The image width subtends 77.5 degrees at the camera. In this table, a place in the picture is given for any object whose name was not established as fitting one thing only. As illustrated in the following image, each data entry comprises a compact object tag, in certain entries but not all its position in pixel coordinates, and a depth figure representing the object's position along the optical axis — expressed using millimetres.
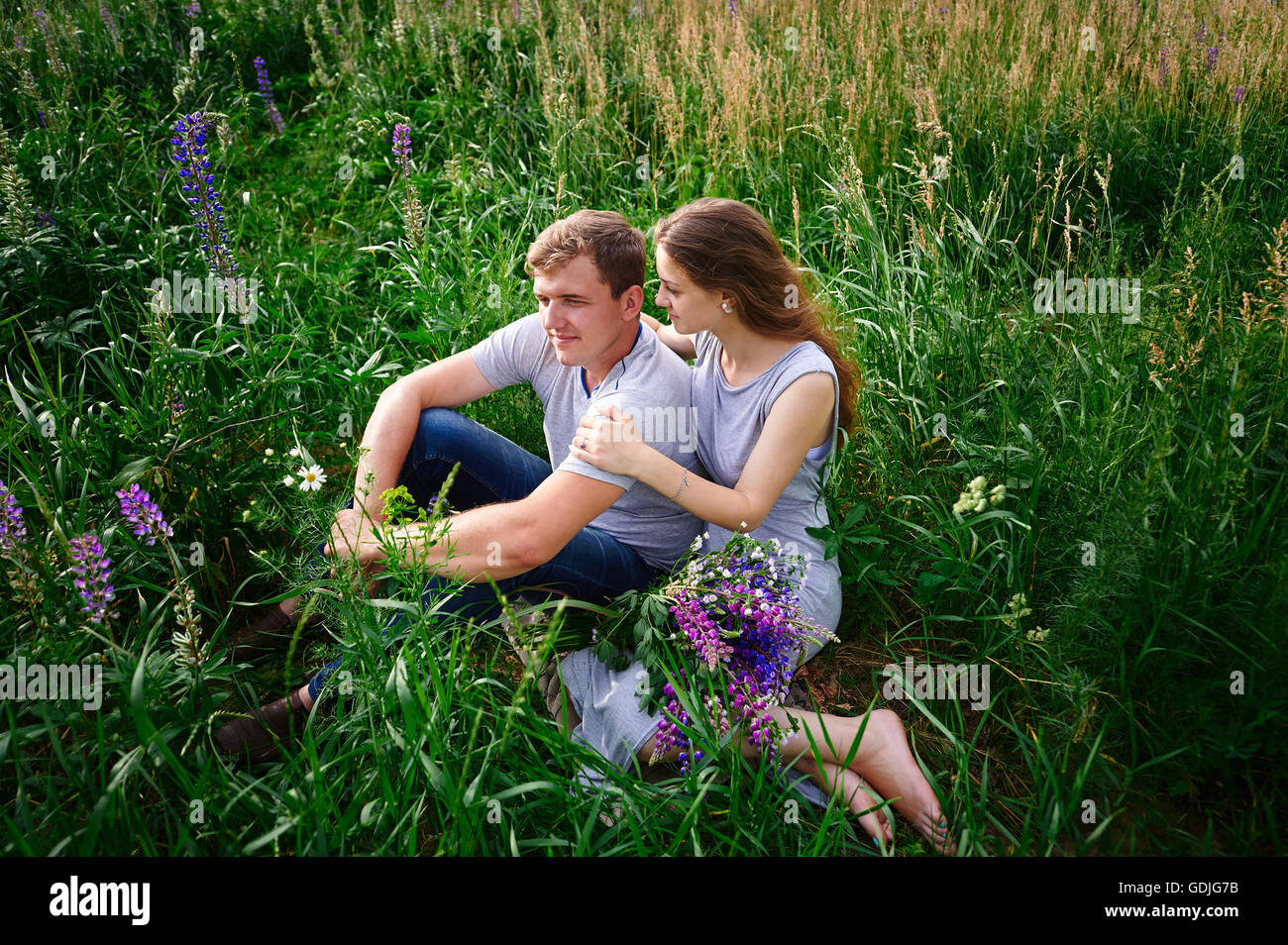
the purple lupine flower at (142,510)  1943
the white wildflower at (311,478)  2052
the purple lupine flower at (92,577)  1824
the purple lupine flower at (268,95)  5074
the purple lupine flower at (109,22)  5340
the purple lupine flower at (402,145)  3443
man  2172
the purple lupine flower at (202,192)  2621
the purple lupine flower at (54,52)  4785
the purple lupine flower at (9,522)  1897
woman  2092
